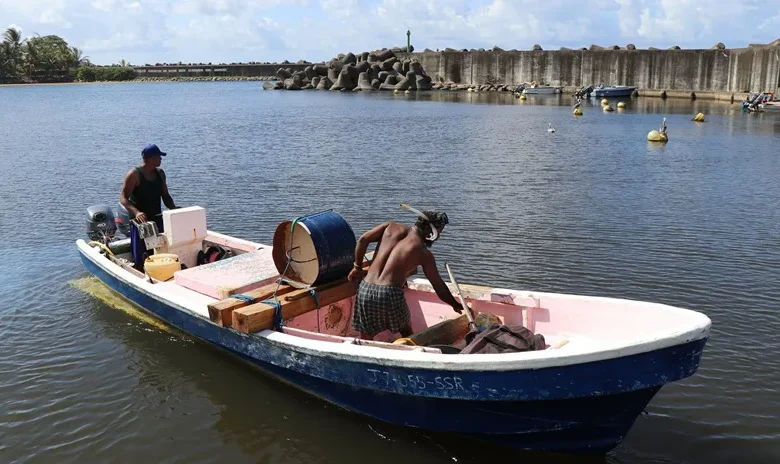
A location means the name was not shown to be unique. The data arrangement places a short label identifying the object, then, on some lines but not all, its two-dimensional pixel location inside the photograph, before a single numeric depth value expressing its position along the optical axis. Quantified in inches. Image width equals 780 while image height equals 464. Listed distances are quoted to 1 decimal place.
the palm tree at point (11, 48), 5753.0
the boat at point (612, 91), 2650.1
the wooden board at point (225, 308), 301.4
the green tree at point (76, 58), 6481.3
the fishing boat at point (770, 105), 1868.1
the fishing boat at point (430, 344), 224.1
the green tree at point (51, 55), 6003.9
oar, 274.7
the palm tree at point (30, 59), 5885.8
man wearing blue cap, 411.8
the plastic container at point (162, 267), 383.6
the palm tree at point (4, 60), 5728.3
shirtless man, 286.8
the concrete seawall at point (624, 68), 2252.7
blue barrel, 316.8
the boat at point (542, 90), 2947.8
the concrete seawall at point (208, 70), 6855.3
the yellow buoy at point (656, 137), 1218.8
